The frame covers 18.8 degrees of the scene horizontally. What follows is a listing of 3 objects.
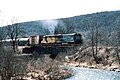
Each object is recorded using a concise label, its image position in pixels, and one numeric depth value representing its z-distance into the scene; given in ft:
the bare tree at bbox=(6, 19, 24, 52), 311.97
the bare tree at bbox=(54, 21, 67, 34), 438.36
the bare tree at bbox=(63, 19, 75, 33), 443.45
